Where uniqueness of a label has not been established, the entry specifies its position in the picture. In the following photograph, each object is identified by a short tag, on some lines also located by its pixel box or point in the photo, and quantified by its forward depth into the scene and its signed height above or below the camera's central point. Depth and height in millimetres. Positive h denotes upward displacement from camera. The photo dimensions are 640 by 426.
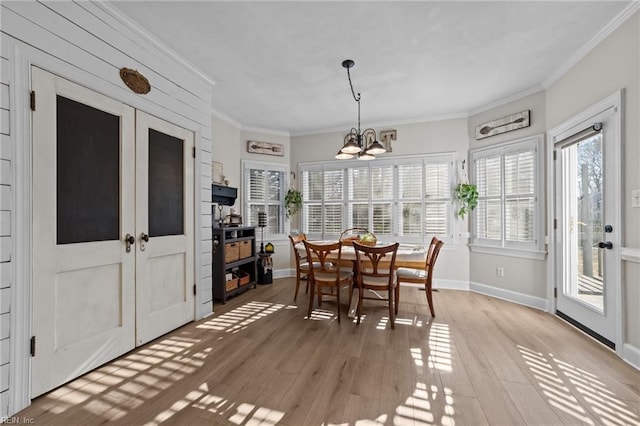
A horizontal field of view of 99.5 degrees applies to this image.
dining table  3174 -530
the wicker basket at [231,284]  3884 -1029
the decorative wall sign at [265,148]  5102 +1272
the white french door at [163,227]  2473 -133
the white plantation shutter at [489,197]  4016 +241
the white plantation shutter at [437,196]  4508 +277
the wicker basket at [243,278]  4179 -1014
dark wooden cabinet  3795 -706
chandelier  3000 +763
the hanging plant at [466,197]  4145 +247
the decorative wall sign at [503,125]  3674 +1265
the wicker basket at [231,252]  3842 -562
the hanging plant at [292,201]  5227 +239
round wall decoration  2328 +1187
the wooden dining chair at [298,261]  3686 -658
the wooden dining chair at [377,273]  2848 -689
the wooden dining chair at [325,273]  3104 -732
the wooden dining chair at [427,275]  3174 -768
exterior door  2441 -135
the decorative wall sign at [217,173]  4297 +660
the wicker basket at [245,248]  4211 -554
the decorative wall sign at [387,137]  4805 +1356
